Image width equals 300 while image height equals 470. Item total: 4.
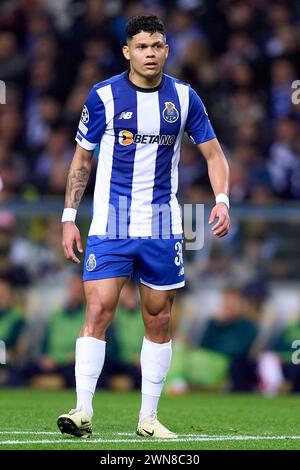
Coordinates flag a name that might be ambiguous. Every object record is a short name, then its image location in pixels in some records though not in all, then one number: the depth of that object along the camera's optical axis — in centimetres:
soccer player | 743
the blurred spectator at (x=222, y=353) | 1330
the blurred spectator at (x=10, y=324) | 1365
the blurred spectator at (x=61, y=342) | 1350
